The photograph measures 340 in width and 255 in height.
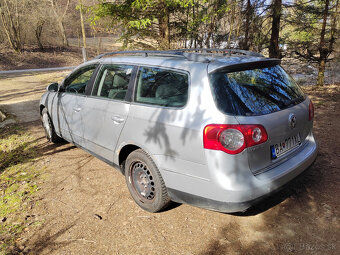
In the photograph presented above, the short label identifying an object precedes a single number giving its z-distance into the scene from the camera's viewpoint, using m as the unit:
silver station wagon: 2.30
